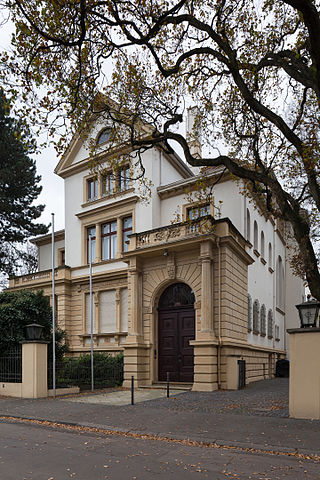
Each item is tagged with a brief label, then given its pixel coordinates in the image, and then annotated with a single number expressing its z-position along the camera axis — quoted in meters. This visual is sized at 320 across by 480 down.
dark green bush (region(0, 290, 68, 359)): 16.75
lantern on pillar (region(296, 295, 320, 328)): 11.25
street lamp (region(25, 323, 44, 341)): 15.11
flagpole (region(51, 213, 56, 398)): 14.68
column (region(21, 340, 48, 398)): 14.59
